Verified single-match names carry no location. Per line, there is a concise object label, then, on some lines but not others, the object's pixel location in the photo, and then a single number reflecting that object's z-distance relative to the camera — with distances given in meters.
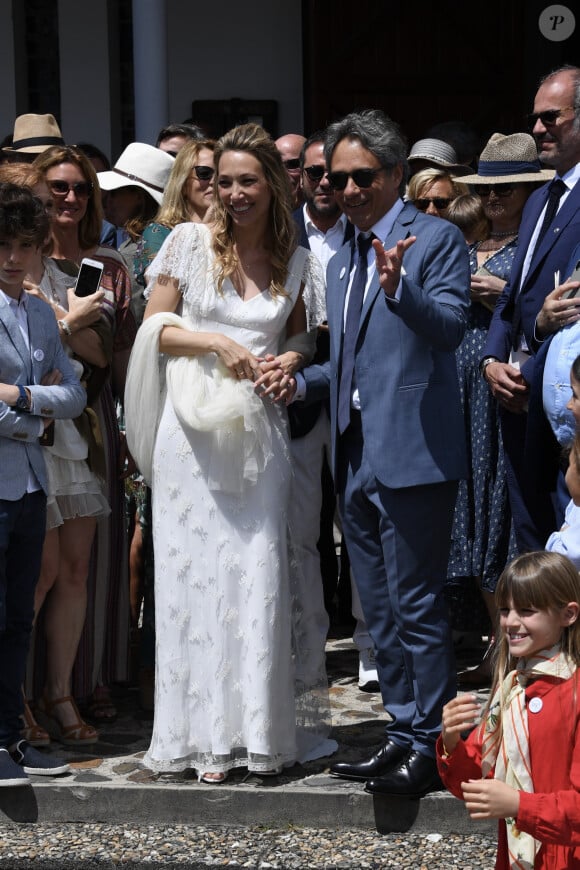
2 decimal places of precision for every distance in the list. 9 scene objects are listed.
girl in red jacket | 3.18
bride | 4.59
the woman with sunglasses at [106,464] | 5.20
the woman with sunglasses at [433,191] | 6.18
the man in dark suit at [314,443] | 4.85
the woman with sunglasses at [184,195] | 5.41
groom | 4.31
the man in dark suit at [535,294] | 4.60
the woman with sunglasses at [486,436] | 5.53
